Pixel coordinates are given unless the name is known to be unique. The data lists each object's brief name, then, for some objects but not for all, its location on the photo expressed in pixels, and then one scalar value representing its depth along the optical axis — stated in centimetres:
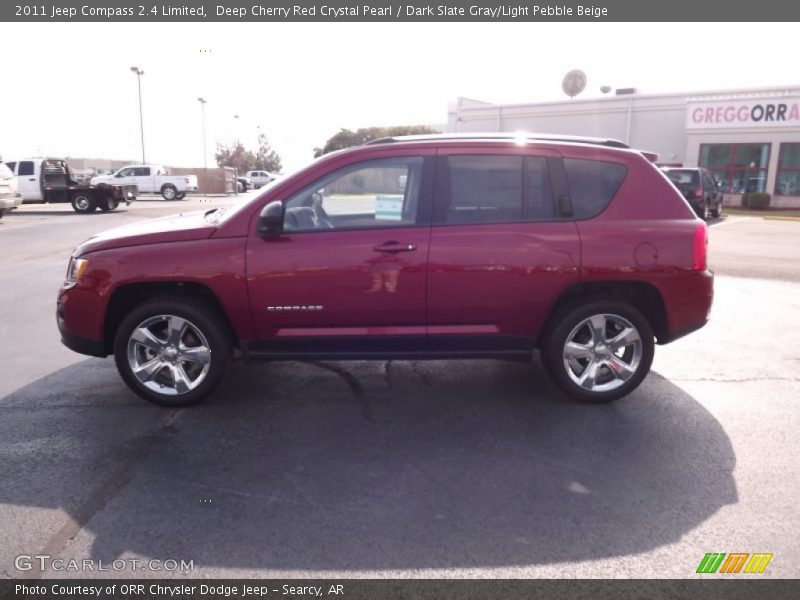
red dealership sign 2617
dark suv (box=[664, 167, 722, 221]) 1839
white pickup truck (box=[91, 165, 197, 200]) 3612
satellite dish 3434
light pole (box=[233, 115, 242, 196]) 7552
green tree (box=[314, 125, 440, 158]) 6662
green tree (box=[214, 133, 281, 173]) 7625
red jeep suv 432
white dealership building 2677
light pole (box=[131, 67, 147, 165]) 4836
